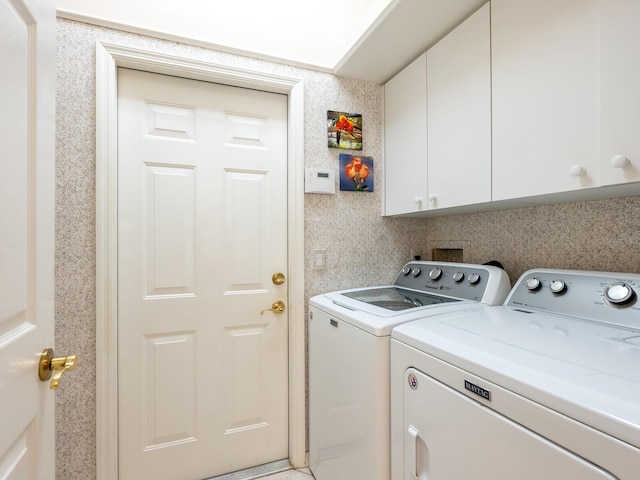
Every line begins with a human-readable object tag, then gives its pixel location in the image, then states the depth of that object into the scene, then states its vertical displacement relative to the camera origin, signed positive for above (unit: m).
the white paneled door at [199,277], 1.44 -0.20
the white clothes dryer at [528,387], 0.50 -0.29
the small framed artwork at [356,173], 1.74 +0.38
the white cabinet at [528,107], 0.80 +0.44
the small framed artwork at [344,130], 1.72 +0.62
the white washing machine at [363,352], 1.01 -0.44
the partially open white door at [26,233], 0.55 +0.01
